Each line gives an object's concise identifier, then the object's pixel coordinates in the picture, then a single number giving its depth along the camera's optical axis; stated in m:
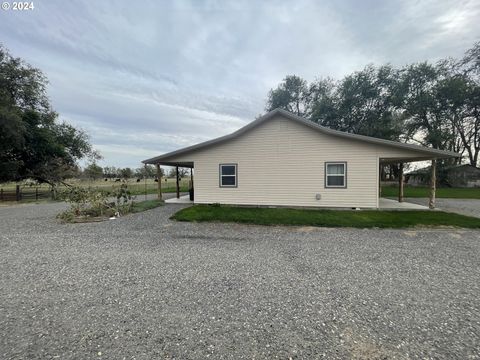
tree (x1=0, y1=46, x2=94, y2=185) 16.21
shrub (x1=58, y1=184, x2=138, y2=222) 9.12
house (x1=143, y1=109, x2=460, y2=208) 9.68
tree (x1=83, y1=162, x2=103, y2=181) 25.15
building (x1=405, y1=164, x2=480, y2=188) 25.66
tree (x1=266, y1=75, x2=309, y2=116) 30.77
